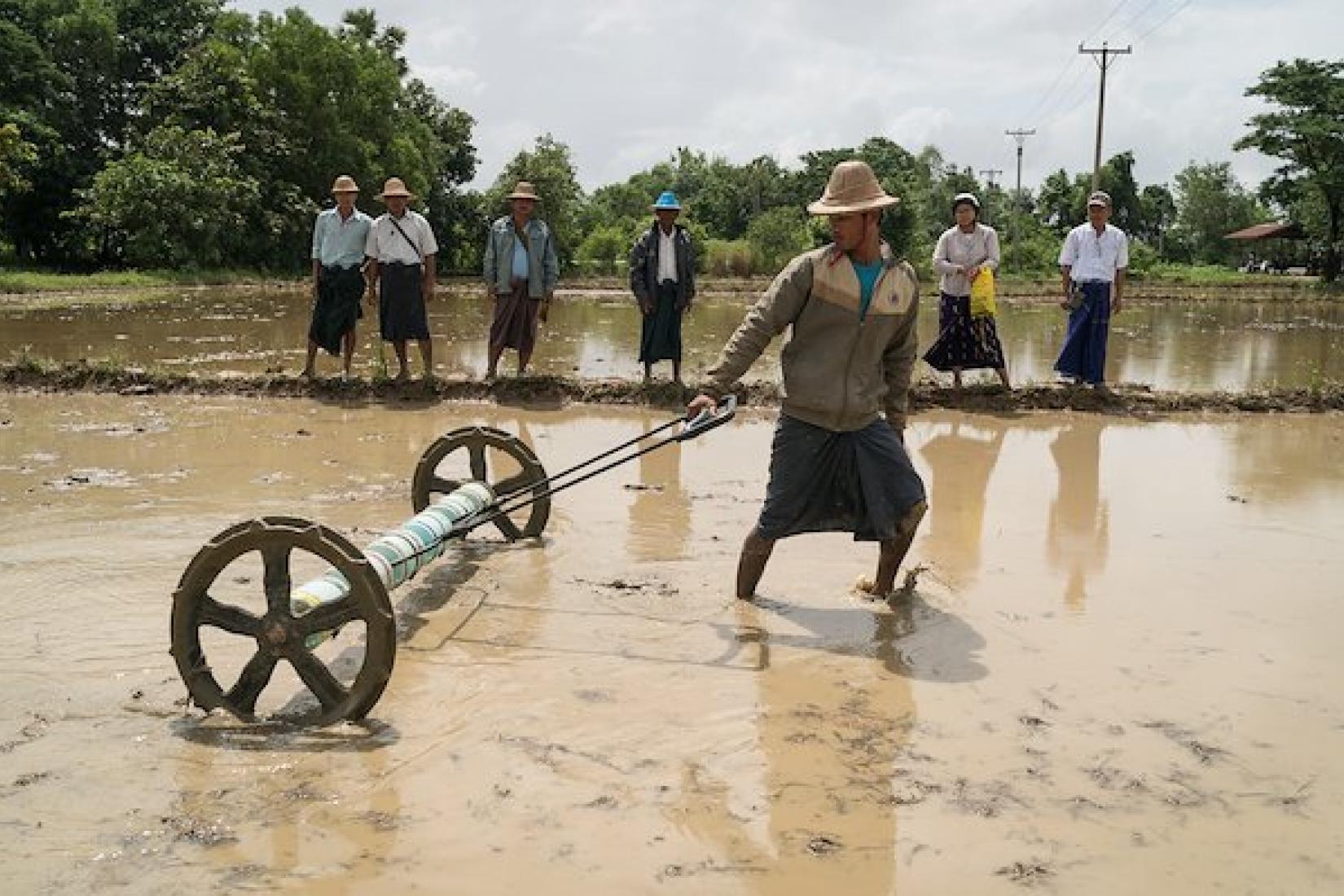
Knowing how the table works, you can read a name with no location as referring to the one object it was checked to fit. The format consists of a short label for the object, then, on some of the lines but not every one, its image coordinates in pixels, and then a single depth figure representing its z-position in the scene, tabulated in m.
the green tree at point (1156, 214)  66.06
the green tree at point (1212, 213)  64.12
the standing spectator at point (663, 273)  9.61
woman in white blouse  9.54
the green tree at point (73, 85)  30.45
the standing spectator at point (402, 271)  9.84
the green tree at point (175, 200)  27.75
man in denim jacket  9.80
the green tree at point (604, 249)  43.31
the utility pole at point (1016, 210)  48.10
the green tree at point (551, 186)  41.09
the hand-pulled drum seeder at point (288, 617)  3.61
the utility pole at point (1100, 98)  37.78
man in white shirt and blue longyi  9.67
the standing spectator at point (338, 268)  9.70
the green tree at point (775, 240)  37.16
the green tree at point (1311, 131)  37.03
